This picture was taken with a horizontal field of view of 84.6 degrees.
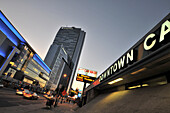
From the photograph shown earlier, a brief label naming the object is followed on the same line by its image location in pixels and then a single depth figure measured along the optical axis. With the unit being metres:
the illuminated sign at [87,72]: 25.98
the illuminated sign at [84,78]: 25.28
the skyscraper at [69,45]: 196.38
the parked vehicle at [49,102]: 12.00
